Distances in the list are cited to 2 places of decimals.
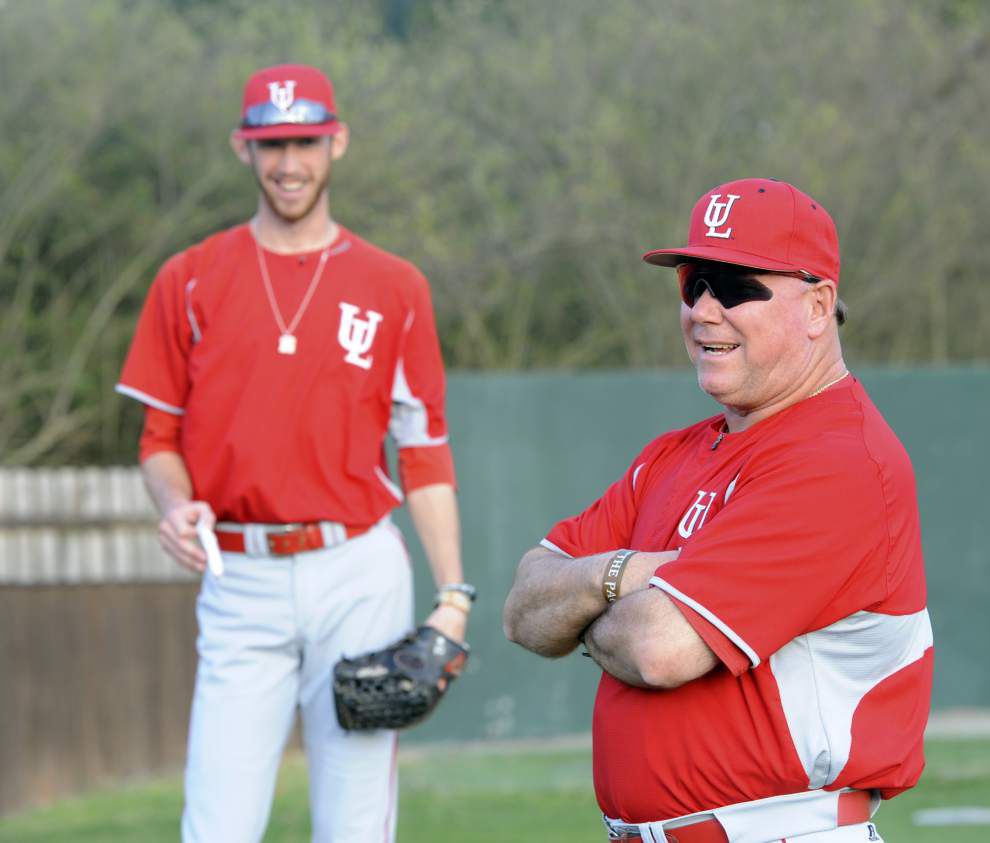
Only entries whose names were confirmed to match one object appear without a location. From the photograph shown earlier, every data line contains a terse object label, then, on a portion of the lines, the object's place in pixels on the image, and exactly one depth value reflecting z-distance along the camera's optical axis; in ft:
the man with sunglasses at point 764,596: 18.40
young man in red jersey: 28.25
